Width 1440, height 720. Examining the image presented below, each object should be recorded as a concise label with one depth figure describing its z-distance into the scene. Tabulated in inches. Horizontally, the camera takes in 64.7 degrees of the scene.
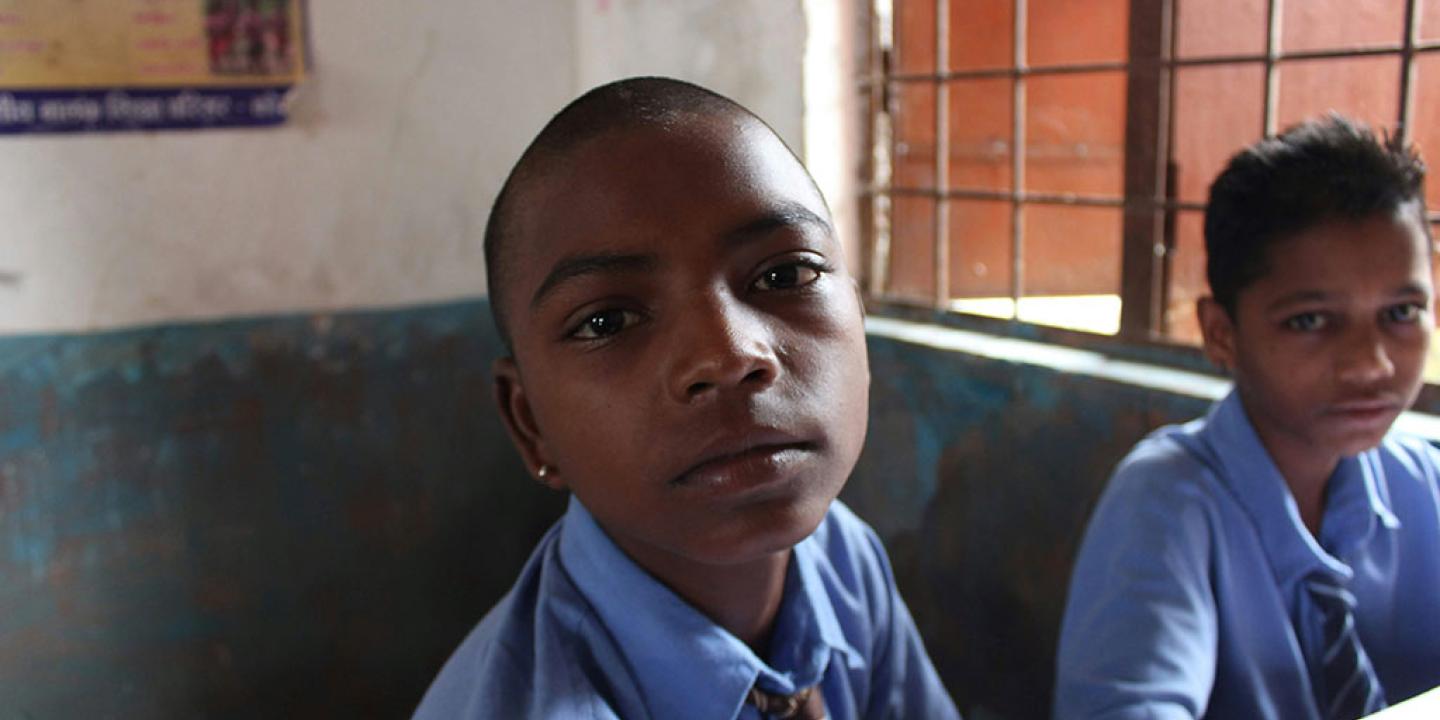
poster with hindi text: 76.8
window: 66.7
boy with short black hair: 43.1
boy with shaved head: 26.9
